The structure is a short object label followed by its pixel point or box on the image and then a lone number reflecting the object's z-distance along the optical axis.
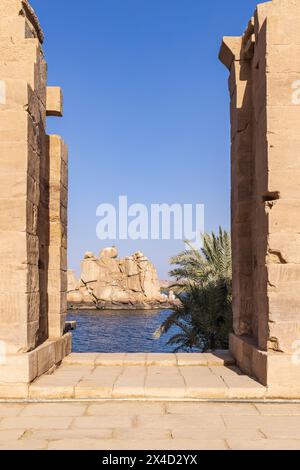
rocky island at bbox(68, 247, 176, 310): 79.50
